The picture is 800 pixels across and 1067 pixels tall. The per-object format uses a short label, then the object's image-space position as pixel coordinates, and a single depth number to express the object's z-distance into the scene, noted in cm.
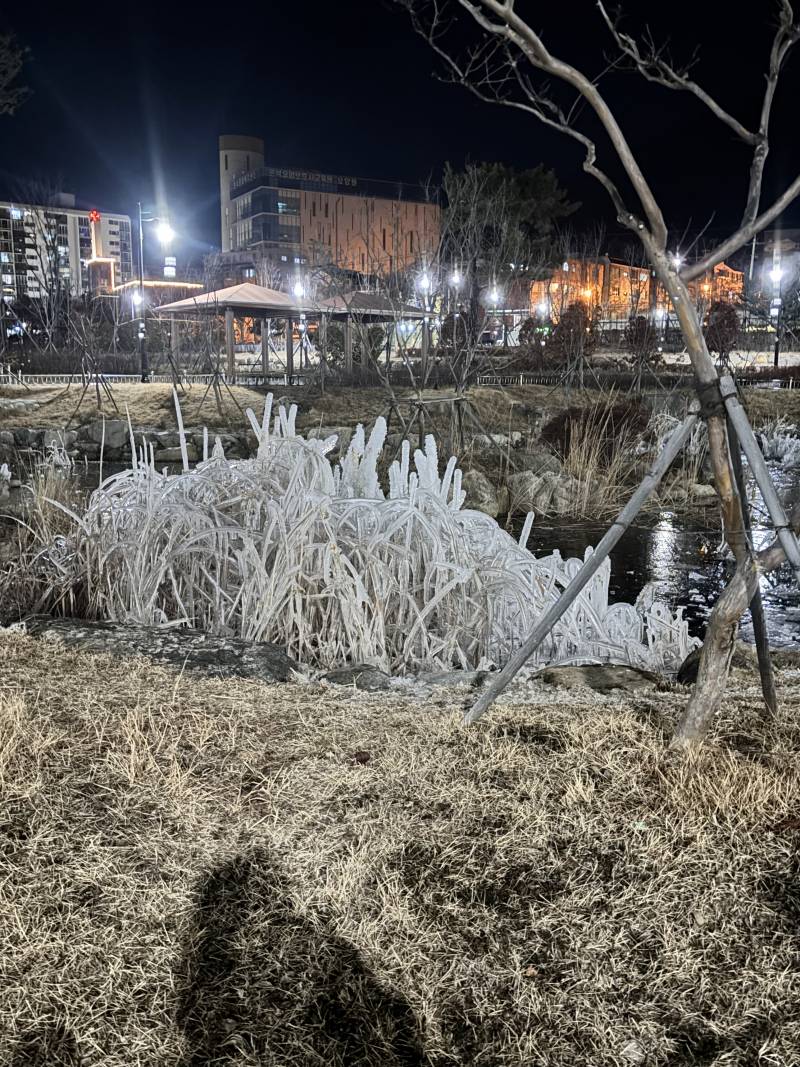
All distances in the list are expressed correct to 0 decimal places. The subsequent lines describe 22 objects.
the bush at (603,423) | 1246
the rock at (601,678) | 371
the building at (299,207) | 7381
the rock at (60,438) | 1264
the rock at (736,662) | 392
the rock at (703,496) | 1113
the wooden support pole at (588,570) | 282
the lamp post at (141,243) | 1811
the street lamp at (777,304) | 2212
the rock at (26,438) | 1295
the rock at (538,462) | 1179
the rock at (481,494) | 1072
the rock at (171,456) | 1255
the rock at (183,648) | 384
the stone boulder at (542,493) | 1090
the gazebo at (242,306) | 1692
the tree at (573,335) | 1993
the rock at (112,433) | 1329
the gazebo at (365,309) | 1681
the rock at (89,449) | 1285
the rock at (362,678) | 373
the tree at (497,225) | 1880
